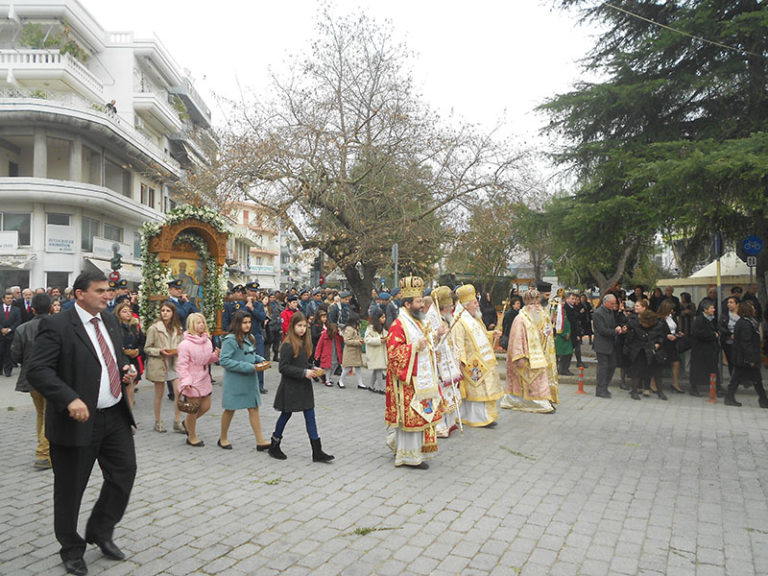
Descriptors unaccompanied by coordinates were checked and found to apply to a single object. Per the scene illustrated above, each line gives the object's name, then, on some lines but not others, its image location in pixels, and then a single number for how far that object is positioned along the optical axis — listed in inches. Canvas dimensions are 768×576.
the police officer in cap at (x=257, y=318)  412.9
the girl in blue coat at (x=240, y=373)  260.4
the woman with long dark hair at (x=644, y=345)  413.7
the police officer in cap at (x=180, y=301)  402.3
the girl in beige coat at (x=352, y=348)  463.8
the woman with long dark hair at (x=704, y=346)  418.0
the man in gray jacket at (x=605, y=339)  412.2
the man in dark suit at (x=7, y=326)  516.7
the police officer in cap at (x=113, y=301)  451.2
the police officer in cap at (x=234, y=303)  412.2
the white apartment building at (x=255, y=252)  793.6
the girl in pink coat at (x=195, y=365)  266.4
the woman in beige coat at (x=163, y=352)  307.7
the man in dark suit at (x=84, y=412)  139.6
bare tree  765.9
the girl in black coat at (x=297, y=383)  242.8
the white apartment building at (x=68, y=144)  1092.5
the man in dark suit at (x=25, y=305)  542.3
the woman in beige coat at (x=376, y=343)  432.1
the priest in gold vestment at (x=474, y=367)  315.0
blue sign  486.0
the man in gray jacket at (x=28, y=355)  242.2
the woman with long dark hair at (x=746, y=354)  375.9
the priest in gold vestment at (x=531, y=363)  363.6
